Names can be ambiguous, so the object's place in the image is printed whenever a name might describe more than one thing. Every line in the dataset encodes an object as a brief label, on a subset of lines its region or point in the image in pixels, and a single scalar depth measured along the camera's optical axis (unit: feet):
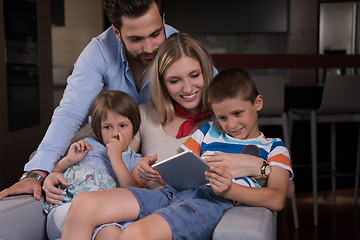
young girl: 5.06
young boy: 4.36
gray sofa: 3.84
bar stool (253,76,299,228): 9.66
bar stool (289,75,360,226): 9.95
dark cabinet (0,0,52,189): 10.16
